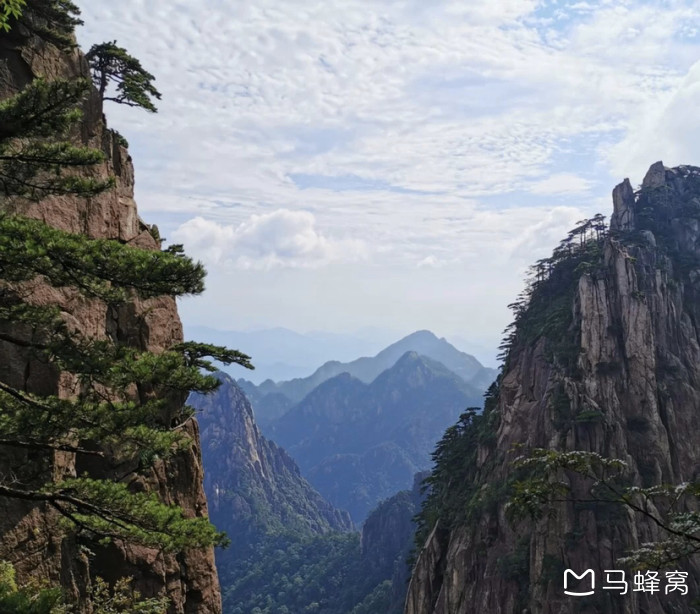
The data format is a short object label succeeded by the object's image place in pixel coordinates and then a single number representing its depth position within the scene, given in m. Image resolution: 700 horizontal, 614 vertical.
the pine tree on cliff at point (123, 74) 25.77
